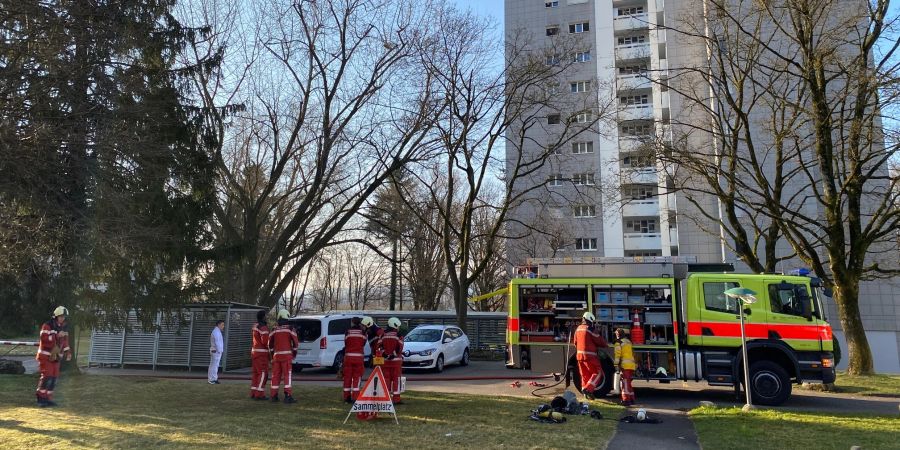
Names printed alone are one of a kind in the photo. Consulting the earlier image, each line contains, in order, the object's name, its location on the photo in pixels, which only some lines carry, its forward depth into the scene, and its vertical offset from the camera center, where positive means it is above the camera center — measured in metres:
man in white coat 15.48 -1.06
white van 18.41 -0.93
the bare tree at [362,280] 56.28 +3.32
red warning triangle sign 8.99 -1.21
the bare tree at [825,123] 15.22 +5.48
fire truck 11.63 -0.12
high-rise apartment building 35.41 +11.12
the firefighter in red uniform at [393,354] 10.66 -0.78
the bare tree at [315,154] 23.48 +6.94
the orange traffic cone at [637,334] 12.36 -0.43
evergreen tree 9.13 +2.81
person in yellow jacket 11.28 -0.95
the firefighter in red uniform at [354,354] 10.73 -0.78
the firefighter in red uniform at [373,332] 10.62 -0.39
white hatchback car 18.56 -1.16
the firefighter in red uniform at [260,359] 11.49 -0.95
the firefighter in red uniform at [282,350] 11.38 -0.76
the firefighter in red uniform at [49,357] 10.73 -0.87
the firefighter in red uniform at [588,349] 11.38 -0.71
